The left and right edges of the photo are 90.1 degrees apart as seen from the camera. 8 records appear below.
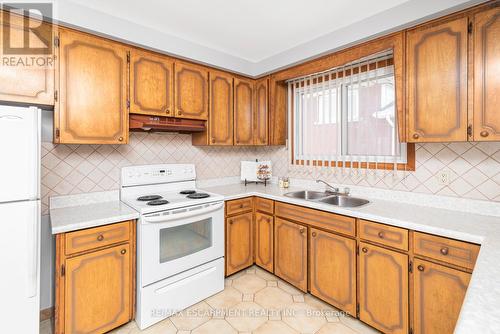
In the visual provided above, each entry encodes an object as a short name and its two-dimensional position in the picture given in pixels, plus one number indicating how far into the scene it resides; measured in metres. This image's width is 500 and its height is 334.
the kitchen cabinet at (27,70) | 1.61
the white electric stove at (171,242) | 1.90
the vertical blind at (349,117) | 2.20
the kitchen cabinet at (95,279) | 1.61
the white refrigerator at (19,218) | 1.34
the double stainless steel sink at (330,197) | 2.38
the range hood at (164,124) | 2.17
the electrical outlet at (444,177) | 1.91
